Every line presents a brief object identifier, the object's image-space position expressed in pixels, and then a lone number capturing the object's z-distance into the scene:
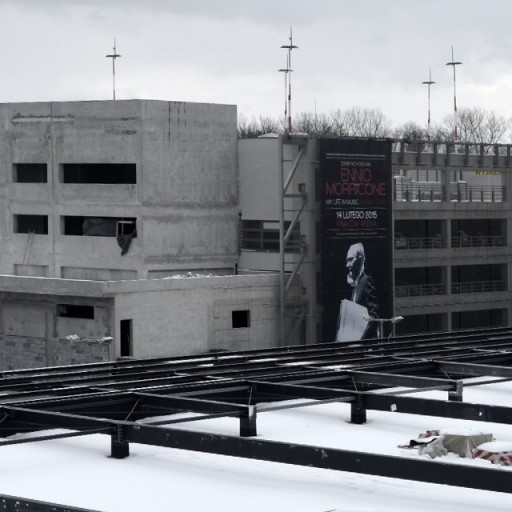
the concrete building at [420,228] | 81.00
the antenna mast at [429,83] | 113.00
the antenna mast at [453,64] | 105.56
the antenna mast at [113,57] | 97.44
